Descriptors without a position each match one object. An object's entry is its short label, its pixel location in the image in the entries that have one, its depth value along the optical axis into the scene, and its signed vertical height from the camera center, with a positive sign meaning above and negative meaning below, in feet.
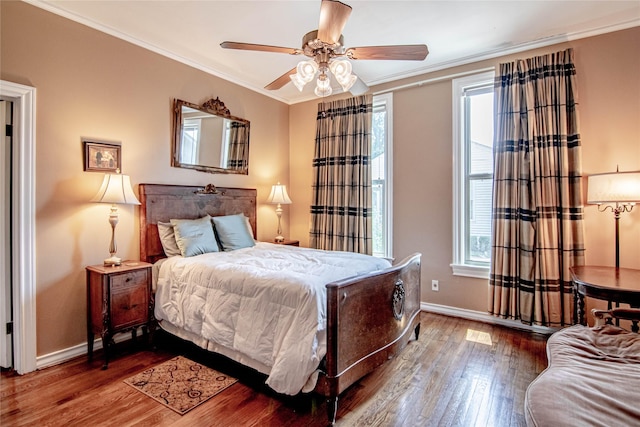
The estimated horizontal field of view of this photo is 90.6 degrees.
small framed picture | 8.95 +1.51
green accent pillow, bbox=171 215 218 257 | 9.92 -0.93
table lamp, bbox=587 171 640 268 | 7.93 +0.53
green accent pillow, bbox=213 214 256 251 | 11.09 -0.89
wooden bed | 5.94 -2.17
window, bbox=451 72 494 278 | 11.35 +1.30
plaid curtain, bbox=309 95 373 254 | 13.37 +1.39
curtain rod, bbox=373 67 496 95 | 11.17 +4.89
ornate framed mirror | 11.26 +2.71
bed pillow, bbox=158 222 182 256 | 10.11 -1.04
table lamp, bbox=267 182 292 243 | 14.18 +0.55
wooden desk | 6.77 -1.67
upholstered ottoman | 3.59 -2.30
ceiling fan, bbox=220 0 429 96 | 6.75 +3.53
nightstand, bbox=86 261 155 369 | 8.16 -2.50
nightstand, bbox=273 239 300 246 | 13.89 -1.52
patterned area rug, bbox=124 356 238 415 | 6.74 -4.09
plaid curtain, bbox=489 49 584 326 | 9.50 +0.57
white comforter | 6.07 -2.14
